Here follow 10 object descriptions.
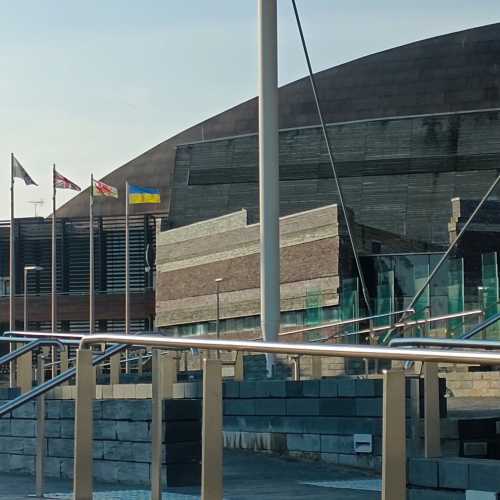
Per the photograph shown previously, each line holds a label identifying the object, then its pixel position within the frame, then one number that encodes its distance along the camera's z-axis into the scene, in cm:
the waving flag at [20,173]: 5531
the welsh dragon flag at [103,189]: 5984
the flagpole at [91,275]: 5938
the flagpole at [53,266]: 5616
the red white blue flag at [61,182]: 5603
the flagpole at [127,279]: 5969
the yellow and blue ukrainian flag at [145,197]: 6078
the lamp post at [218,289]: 5030
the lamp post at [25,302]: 6759
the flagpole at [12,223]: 5572
